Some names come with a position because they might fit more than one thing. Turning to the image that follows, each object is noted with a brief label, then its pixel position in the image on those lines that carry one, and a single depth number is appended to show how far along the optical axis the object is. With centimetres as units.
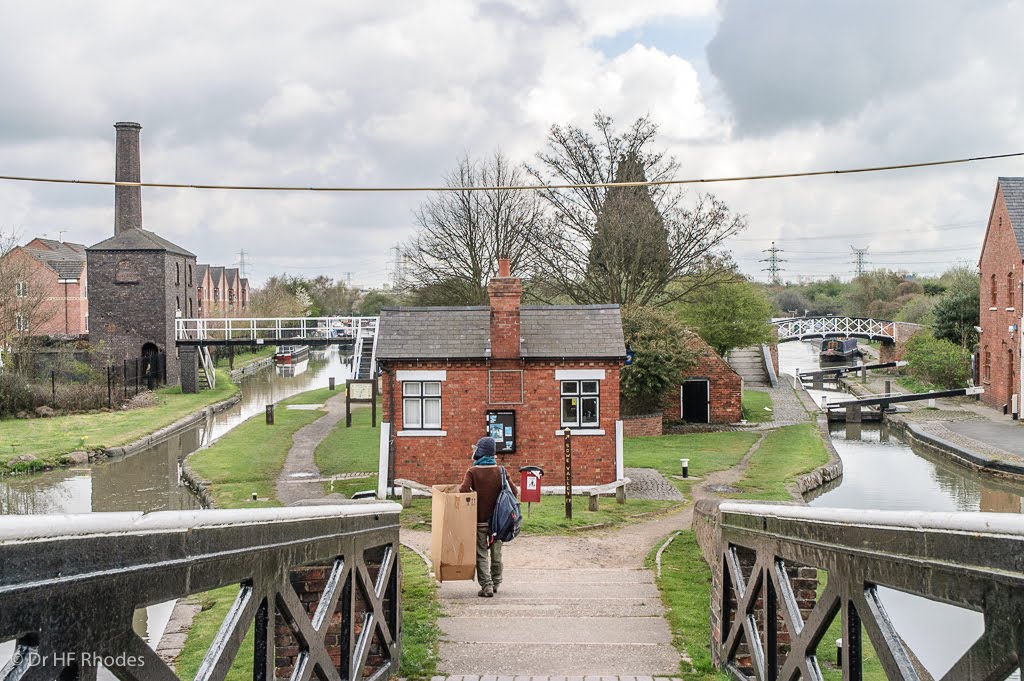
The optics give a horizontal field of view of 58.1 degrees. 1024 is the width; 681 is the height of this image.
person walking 891
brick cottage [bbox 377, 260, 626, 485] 1881
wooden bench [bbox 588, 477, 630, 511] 1738
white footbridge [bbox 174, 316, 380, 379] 3944
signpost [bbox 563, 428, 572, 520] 1552
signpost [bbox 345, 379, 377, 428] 2972
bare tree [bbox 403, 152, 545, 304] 4047
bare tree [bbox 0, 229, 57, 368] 3788
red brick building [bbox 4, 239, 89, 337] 5775
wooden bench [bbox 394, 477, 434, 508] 1685
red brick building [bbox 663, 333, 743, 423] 3178
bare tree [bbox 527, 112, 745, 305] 3478
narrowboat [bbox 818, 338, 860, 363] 6862
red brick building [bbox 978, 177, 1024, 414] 3134
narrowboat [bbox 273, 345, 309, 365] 7344
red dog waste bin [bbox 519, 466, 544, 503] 1542
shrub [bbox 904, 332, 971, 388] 3925
